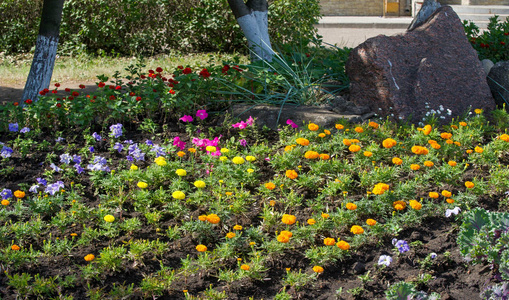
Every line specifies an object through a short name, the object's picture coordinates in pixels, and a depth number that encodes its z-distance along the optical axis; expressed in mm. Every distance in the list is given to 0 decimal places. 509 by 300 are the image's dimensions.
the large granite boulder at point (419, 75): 5363
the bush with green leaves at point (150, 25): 10414
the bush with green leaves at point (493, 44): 7562
